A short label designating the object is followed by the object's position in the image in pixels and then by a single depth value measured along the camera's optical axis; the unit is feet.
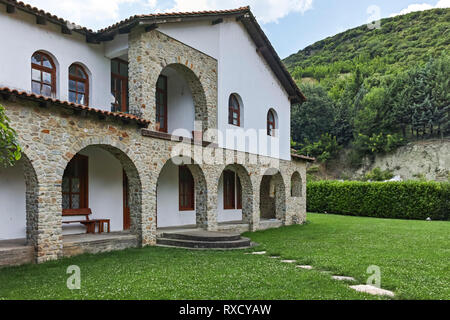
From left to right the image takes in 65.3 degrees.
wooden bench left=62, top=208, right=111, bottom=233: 33.65
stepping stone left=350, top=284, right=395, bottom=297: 18.06
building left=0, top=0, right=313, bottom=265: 27.09
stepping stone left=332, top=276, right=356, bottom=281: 21.16
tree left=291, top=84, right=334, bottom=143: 132.98
